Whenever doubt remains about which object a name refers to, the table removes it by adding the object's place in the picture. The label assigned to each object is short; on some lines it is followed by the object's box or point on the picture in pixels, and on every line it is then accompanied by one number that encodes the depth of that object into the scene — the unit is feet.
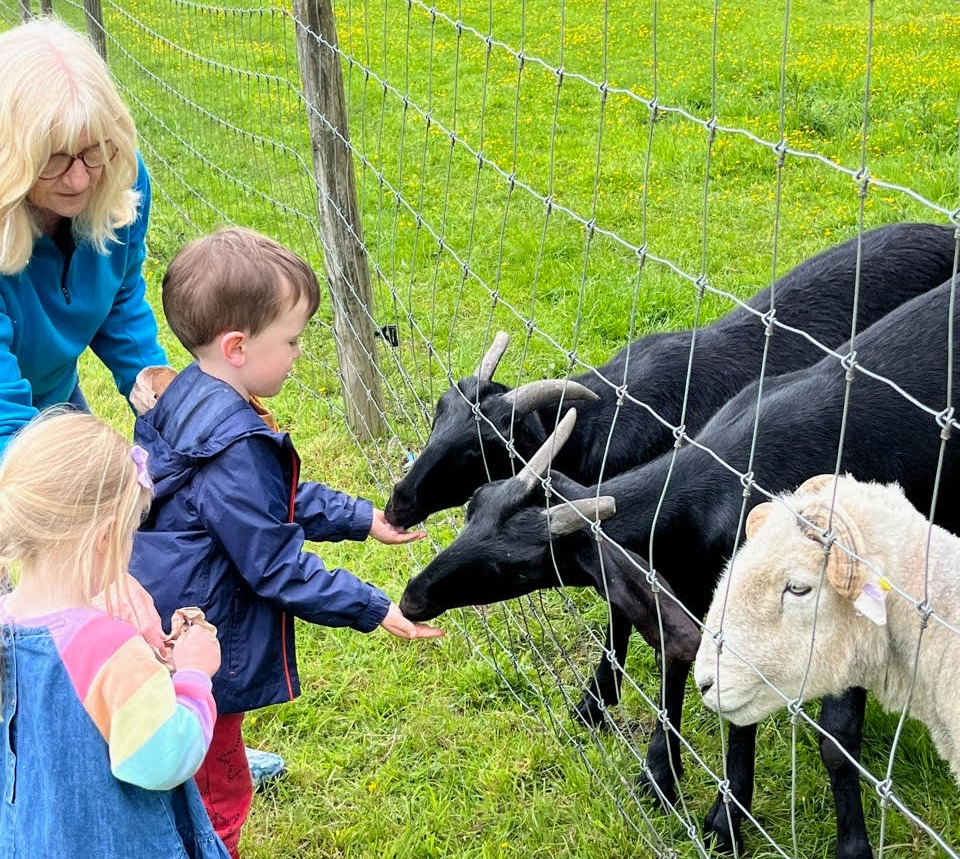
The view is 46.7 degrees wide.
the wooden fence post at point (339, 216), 14.56
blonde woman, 7.70
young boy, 8.05
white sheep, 8.16
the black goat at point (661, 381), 13.12
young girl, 6.10
